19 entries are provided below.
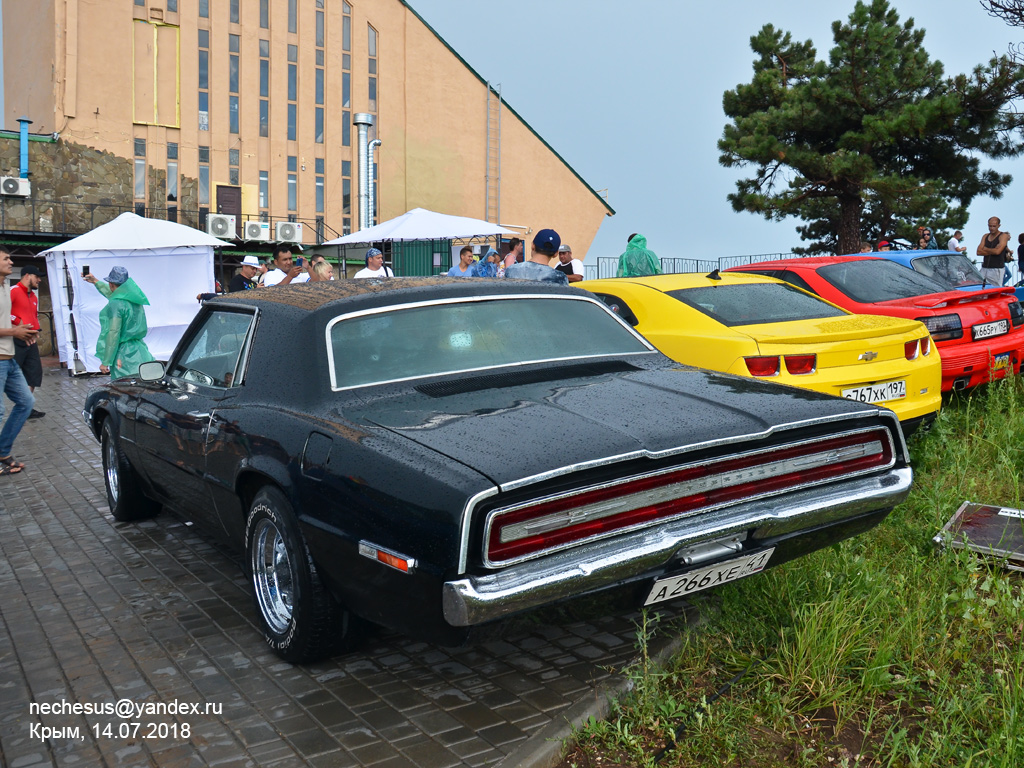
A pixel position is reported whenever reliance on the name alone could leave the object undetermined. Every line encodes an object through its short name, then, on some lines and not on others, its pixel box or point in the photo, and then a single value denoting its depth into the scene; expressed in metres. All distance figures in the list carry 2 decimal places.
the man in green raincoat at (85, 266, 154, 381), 9.27
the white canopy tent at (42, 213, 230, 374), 16.44
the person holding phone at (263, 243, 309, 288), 13.01
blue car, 9.08
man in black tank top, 16.91
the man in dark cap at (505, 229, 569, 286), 7.38
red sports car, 7.04
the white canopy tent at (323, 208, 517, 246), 18.45
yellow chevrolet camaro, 5.55
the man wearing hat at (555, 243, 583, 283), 11.62
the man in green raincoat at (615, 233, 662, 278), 11.56
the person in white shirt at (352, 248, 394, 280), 13.35
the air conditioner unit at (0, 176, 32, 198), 24.48
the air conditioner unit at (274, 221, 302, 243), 27.20
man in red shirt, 8.70
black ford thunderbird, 2.86
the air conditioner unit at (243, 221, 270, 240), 27.25
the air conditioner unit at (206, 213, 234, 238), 25.92
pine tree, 25.59
